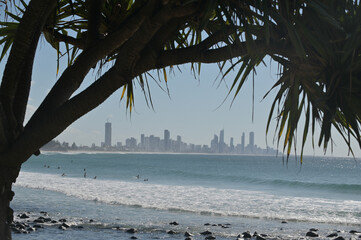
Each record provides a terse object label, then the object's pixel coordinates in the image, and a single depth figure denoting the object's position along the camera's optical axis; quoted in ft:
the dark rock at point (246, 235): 35.02
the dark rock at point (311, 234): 37.32
